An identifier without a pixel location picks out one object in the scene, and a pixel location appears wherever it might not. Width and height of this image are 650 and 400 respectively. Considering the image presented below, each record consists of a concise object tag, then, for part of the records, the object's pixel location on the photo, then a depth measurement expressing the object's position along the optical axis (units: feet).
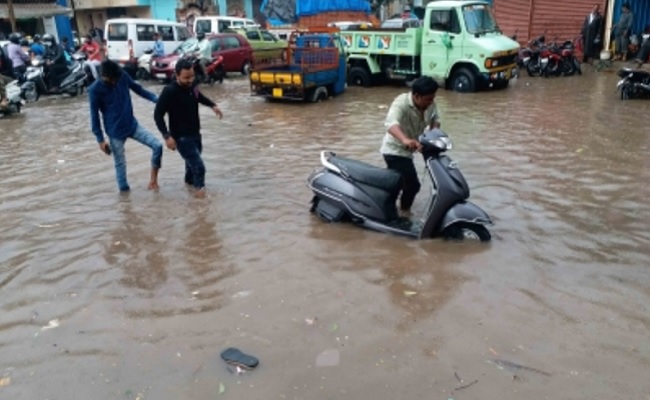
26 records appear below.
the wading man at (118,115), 18.95
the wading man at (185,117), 18.45
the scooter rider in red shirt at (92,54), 48.35
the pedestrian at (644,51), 51.16
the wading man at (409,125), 14.70
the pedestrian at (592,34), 56.65
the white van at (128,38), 61.82
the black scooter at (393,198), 14.35
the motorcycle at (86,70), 48.62
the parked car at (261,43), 62.64
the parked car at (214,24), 71.46
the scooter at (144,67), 57.72
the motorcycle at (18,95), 38.74
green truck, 41.32
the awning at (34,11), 79.20
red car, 54.42
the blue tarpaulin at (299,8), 76.43
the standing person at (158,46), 59.78
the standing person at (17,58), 47.09
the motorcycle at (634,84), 36.17
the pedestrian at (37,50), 51.78
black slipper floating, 9.97
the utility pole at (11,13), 69.05
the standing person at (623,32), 53.42
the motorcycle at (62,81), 45.37
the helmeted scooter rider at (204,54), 52.95
